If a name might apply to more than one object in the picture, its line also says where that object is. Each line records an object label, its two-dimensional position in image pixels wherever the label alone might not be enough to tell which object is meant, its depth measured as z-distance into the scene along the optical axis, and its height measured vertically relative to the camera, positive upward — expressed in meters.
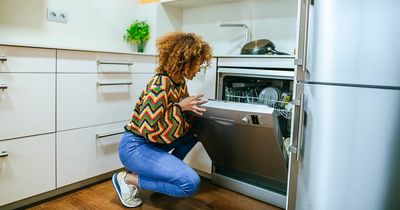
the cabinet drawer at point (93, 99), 1.69 -0.13
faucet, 2.26 +0.43
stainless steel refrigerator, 0.98 -0.06
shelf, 2.39 +0.65
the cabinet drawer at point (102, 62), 1.67 +0.10
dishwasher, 1.41 -0.25
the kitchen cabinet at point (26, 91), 1.45 -0.08
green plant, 2.48 +0.39
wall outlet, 2.08 +0.43
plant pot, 2.55 +0.28
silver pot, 1.91 +0.23
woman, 1.51 -0.21
